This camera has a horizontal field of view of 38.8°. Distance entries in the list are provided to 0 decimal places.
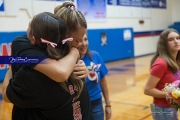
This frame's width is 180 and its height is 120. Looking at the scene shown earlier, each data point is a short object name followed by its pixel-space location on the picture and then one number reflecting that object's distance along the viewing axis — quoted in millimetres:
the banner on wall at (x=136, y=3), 11223
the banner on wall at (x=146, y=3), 11830
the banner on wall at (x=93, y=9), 8609
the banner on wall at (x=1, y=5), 6590
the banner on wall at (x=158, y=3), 12534
